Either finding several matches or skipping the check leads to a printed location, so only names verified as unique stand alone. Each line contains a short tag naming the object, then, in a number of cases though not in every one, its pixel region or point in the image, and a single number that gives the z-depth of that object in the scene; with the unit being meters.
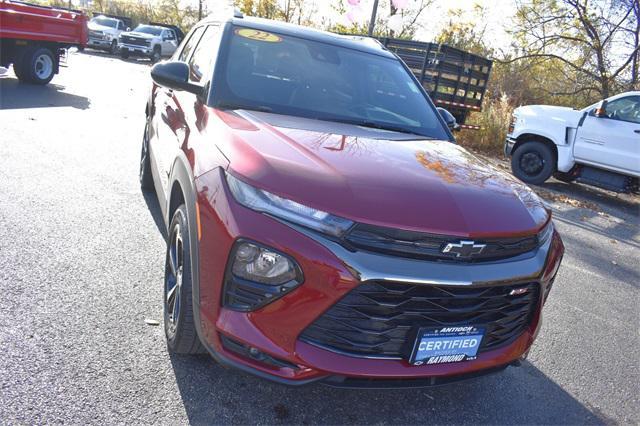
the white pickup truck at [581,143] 8.09
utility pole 13.15
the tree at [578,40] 15.84
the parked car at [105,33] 25.81
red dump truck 10.25
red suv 1.93
